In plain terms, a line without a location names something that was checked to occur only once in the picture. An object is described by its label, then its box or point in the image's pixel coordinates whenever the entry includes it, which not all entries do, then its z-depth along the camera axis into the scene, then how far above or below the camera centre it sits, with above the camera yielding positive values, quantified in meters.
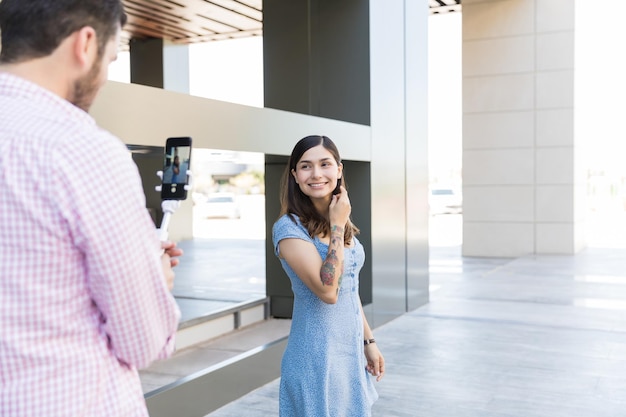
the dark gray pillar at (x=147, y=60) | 15.66 +3.09
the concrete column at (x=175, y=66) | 15.78 +2.99
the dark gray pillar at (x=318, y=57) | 7.17 +1.42
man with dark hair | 1.23 -0.07
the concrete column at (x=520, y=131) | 14.74 +1.33
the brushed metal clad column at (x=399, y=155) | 7.42 +0.45
